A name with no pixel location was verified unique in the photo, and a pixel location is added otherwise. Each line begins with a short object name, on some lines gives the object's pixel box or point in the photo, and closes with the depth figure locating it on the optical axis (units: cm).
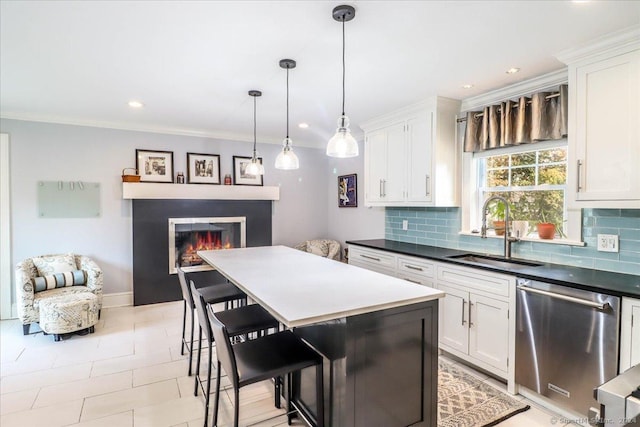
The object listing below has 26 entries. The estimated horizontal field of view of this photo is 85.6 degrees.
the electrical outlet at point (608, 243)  239
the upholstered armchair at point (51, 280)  349
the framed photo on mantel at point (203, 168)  493
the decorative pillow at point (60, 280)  373
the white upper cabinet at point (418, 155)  340
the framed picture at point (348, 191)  529
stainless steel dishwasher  196
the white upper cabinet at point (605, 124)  209
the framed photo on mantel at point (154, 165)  462
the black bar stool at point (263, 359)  163
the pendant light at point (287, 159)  277
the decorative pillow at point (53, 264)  390
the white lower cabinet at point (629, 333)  185
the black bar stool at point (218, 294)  267
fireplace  457
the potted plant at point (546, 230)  278
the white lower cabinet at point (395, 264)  313
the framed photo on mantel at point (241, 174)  522
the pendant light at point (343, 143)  210
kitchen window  285
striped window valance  264
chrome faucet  297
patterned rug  220
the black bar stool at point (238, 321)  201
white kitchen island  164
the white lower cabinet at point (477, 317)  250
